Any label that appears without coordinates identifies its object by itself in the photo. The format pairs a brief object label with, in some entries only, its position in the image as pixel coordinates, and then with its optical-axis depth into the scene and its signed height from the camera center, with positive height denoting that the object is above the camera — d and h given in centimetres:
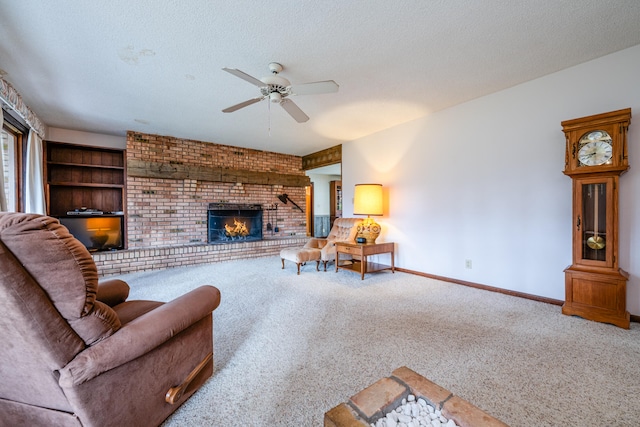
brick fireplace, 452 +29
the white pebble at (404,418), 88 -70
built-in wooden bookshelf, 426 +58
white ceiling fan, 221 +110
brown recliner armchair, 82 -47
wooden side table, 375 -60
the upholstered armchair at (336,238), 421 -45
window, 324 +67
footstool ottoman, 400 -68
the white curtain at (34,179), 344 +44
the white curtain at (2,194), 236 +16
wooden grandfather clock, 216 -4
